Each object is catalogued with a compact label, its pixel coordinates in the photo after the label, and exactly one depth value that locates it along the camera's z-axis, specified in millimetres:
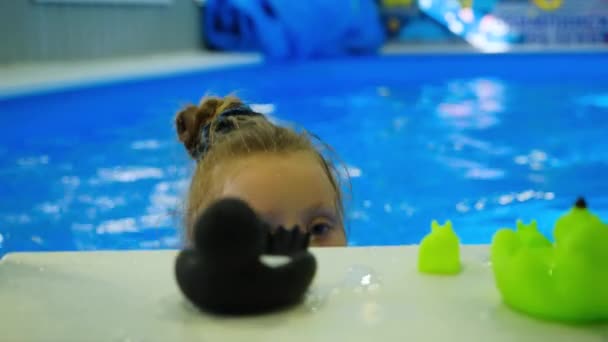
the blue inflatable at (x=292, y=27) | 6691
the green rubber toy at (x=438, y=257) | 667
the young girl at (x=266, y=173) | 1223
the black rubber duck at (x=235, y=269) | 538
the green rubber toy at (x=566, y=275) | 560
